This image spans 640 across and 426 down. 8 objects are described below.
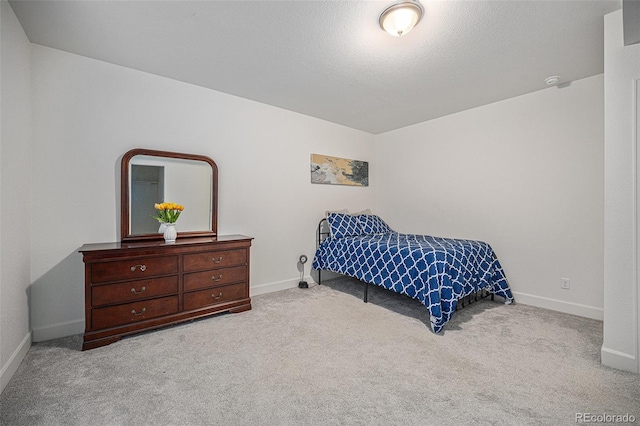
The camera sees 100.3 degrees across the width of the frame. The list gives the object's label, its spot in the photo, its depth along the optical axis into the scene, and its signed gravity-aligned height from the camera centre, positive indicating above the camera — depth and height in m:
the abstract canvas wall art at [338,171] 4.20 +0.72
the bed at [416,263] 2.52 -0.56
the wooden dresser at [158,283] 2.17 -0.65
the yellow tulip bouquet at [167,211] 2.69 +0.03
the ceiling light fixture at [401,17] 1.77 +1.36
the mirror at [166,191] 2.67 +0.25
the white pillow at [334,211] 4.32 +0.04
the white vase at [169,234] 2.70 -0.21
